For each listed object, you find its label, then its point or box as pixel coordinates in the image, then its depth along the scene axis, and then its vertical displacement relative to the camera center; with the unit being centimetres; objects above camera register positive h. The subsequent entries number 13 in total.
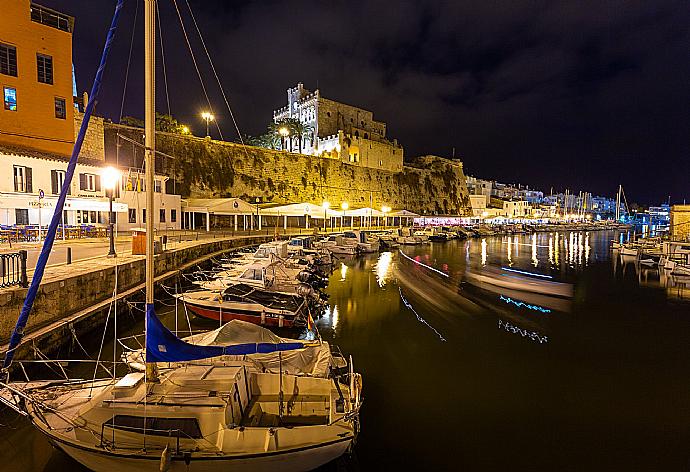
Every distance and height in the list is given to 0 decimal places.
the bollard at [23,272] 851 -129
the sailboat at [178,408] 475 -281
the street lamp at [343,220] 4368 -14
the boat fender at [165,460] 450 -301
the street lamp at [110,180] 1417 +154
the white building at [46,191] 1698 +159
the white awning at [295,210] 3347 +87
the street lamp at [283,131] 6041 +1456
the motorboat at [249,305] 1236 -302
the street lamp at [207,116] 4442 +1276
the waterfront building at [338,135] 6222 +1605
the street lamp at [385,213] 4731 +79
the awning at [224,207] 2925 +96
